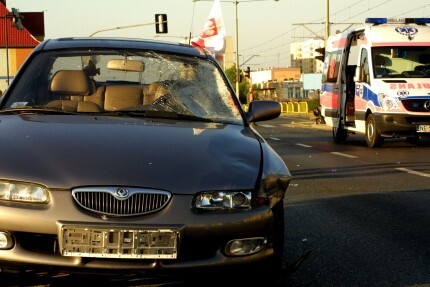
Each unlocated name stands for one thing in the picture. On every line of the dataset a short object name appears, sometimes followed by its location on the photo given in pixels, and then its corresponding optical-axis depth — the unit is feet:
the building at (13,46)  258.78
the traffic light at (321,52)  88.33
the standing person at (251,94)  114.91
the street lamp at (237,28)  201.36
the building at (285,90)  517.96
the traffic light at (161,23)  139.33
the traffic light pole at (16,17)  133.49
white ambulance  60.75
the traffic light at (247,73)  120.47
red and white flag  123.13
